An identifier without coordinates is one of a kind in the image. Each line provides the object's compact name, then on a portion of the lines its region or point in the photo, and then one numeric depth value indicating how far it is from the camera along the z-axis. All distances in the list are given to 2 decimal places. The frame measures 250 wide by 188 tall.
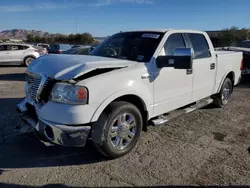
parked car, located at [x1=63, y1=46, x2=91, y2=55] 8.74
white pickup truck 2.43
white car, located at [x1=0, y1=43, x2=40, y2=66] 12.16
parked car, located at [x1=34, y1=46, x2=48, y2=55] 12.92
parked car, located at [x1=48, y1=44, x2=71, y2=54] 13.79
